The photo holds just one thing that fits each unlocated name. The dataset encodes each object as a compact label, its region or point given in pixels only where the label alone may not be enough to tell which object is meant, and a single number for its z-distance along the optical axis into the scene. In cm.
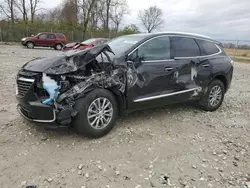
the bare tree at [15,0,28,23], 3339
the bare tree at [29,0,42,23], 3505
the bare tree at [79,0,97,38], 3412
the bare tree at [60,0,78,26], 3609
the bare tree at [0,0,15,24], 3143
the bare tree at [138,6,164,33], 5766
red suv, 2119
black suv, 325
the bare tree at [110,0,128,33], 4164
